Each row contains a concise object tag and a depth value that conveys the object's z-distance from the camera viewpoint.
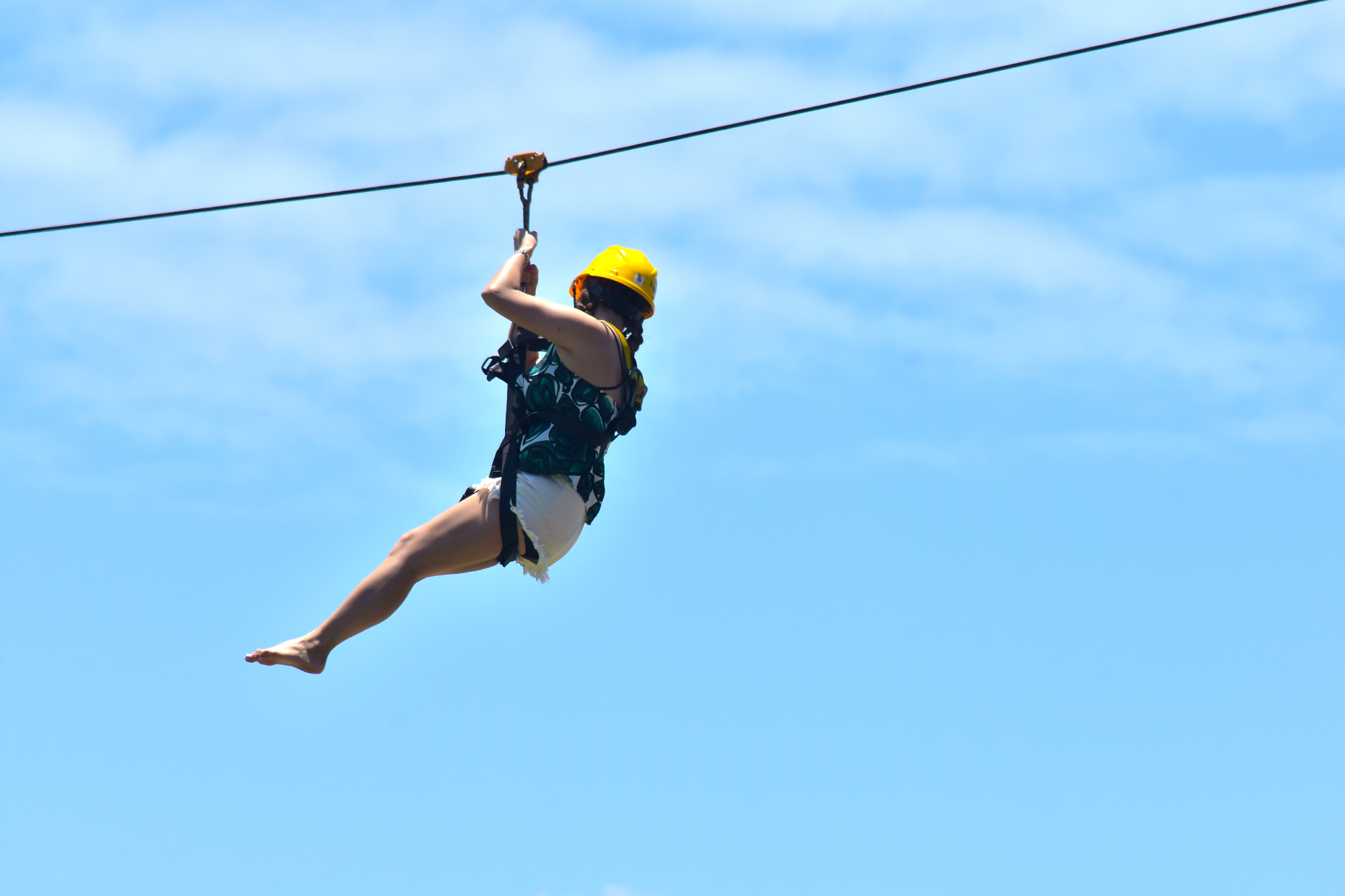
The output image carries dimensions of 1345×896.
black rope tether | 18.22
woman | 17.36
